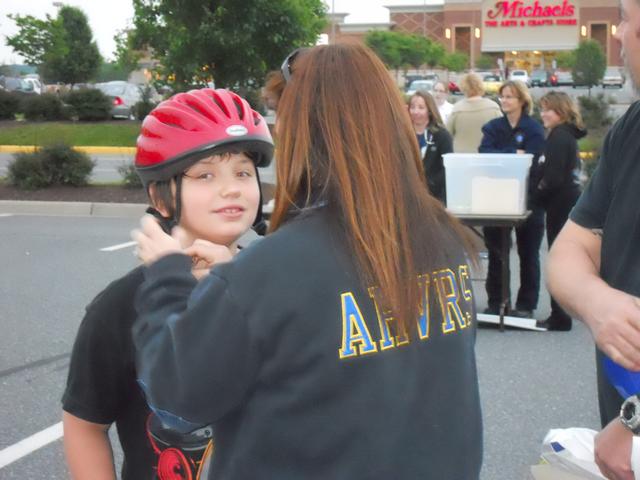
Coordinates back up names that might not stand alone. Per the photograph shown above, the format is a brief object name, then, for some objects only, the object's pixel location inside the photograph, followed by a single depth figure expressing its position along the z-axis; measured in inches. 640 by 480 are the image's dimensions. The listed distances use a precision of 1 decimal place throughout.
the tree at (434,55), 3048.7
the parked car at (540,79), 2559.1
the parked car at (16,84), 1595.7
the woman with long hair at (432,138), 343.0
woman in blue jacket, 313.6
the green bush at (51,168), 611.2
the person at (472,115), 416.5
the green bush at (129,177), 601.0
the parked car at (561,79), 2468.0
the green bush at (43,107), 1133.7
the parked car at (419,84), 1778.3
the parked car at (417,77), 2597.4
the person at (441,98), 522.0
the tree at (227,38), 797.2
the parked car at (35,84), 1640.1
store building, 3560.5
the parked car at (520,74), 2492.6
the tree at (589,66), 2119.8
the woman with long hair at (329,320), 64.7
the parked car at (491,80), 1736.5
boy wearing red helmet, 79.9
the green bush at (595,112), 773.3
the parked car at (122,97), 1220.5
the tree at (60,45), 1540.4
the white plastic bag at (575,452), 81.7
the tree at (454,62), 3107.8
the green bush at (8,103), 1186.6
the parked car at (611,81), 2363.7
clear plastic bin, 292.0
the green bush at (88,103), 1123.9
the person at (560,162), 298.0
